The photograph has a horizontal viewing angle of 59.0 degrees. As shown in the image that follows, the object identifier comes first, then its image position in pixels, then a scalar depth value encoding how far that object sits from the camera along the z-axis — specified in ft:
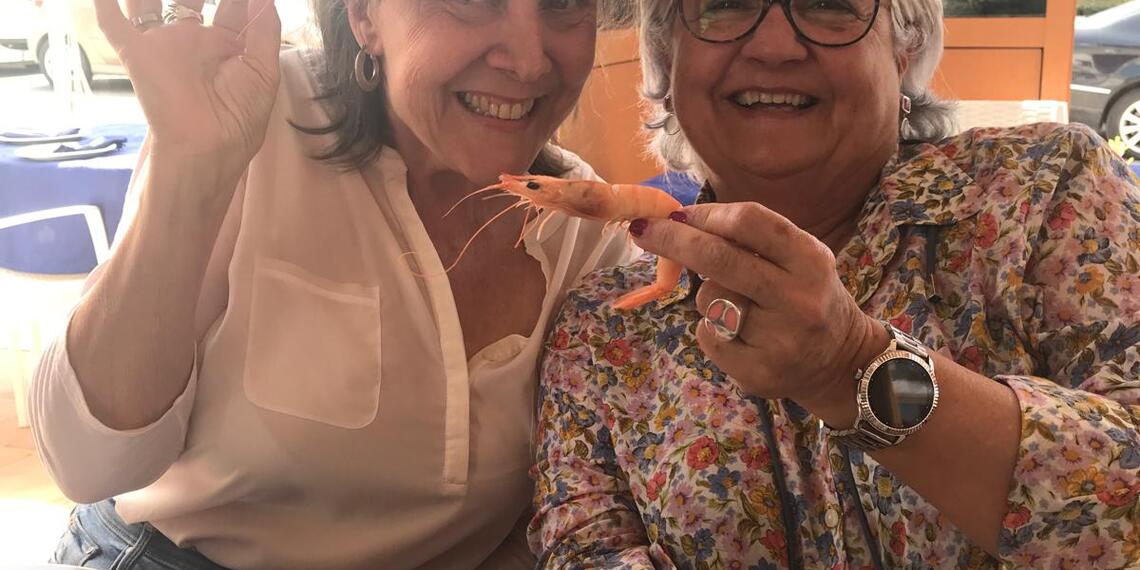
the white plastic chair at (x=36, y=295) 11.62
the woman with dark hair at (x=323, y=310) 4.34
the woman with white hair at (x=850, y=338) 3.51
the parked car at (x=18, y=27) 14.94
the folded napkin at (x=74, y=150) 11.82
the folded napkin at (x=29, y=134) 12.59
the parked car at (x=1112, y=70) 16.70
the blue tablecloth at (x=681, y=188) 7.06
